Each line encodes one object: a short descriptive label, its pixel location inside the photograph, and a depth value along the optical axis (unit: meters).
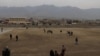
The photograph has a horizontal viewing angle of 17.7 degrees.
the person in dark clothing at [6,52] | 16.95
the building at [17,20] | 161.29
